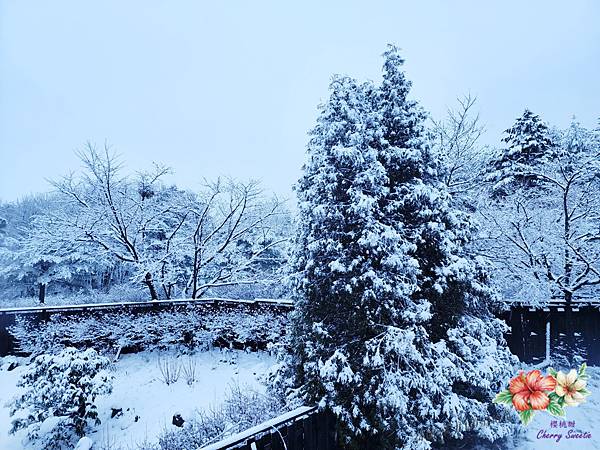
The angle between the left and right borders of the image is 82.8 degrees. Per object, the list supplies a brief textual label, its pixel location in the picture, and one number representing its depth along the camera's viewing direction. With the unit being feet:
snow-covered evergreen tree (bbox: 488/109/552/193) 28.63
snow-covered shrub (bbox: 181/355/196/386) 23.53
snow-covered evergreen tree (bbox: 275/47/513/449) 11.82
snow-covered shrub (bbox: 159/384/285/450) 14.56
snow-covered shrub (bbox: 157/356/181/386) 23.63
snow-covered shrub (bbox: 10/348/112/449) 17.93
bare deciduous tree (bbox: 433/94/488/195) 30.30
